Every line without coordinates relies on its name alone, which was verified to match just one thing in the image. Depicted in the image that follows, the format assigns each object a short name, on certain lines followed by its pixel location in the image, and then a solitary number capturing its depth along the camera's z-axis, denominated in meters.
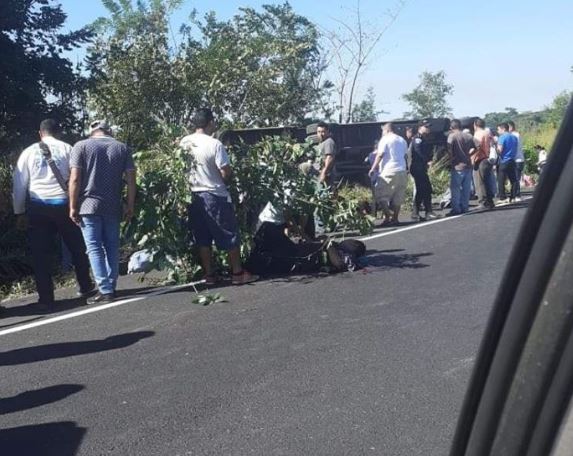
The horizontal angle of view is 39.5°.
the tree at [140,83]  17.91
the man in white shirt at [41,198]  7.70
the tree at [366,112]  30.25
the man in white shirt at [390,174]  13.34
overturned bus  17.75
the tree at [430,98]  35.25
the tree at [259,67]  20.66
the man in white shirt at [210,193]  7.92
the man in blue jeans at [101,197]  7.55
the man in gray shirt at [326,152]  10.11
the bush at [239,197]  8.12
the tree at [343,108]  26.19
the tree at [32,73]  12.19
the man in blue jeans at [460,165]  13.89
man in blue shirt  15.58
